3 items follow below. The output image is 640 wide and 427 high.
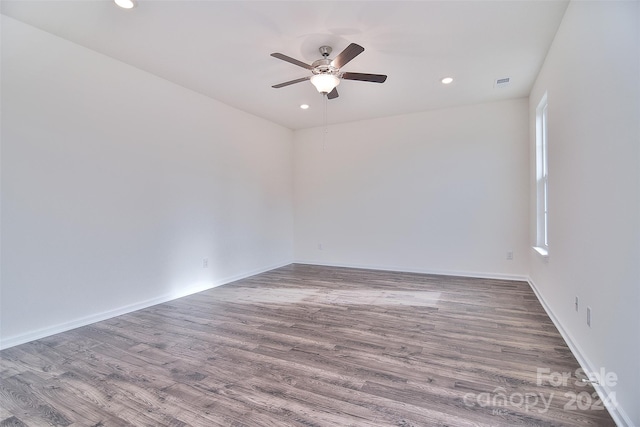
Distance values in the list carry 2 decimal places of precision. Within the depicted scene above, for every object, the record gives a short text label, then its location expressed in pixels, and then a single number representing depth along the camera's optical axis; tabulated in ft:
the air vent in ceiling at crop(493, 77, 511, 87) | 12.13
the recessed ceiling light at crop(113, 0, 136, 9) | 7.34
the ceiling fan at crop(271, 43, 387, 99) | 8.65
